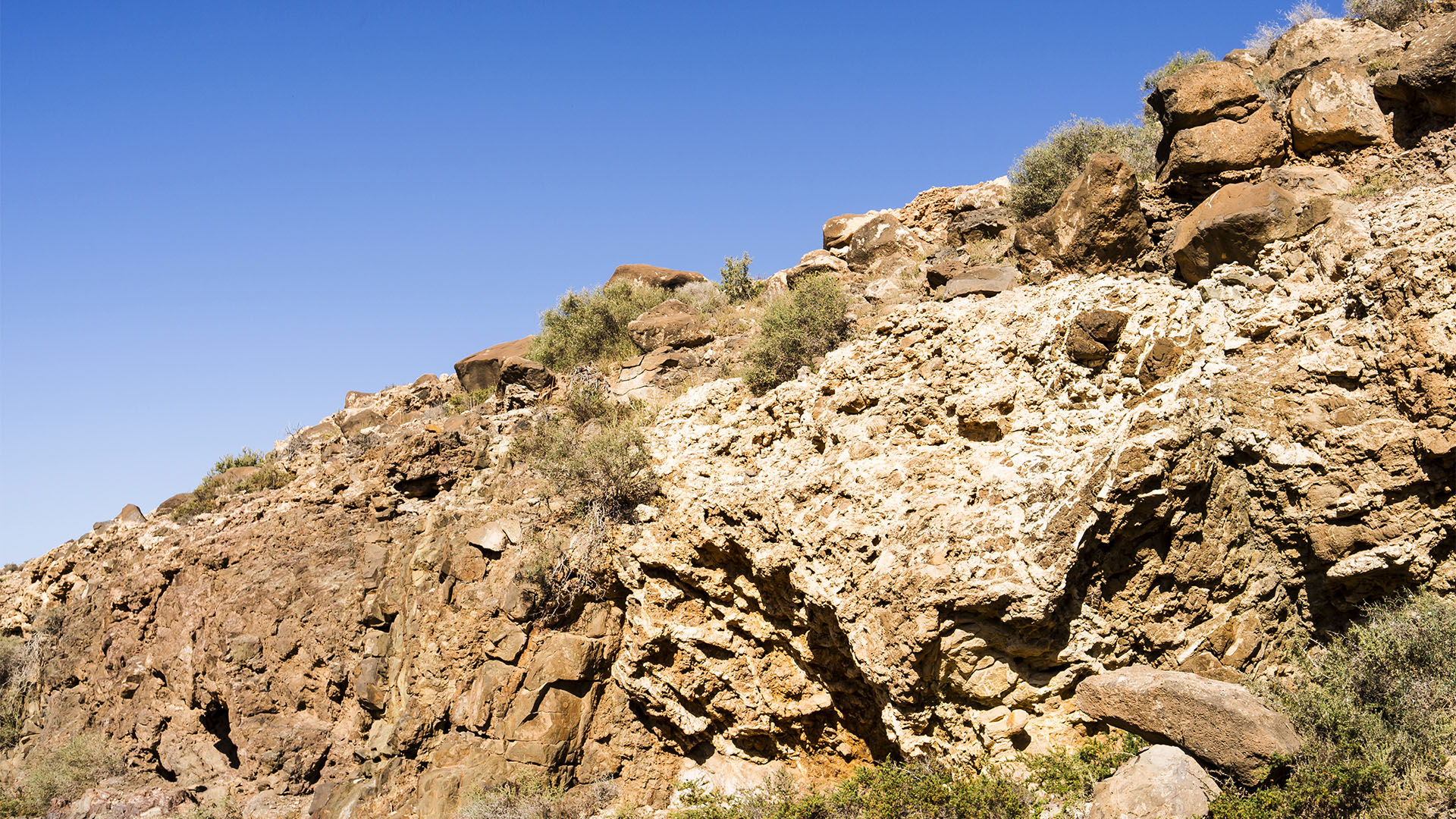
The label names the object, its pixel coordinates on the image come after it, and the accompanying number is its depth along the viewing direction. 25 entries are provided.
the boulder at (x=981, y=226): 12.99
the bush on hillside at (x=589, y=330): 15.66
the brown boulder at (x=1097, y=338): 7.87
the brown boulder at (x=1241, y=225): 7.88
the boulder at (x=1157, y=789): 5.48
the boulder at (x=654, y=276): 19.11
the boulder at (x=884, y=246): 14.21
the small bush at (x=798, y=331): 10.98
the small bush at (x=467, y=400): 15.45
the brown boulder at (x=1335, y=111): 8.84
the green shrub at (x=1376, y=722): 5.54
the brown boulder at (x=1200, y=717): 5.67
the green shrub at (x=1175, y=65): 14.05
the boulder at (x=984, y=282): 9.61
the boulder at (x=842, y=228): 15.66
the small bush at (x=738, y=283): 16.72
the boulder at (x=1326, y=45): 9.82
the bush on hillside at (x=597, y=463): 9.98
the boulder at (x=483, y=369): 16.30
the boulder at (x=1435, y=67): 8.27
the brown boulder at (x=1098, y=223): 9.10
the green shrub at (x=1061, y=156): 12.54
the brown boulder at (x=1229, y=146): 9.20
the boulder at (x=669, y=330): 13.80
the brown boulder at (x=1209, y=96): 9.52
